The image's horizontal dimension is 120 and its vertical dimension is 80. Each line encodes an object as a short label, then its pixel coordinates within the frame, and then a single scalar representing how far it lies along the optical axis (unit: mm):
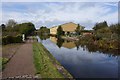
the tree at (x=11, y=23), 27336
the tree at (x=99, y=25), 26549
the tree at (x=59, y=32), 31031
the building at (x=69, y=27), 35928
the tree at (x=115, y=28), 14021
